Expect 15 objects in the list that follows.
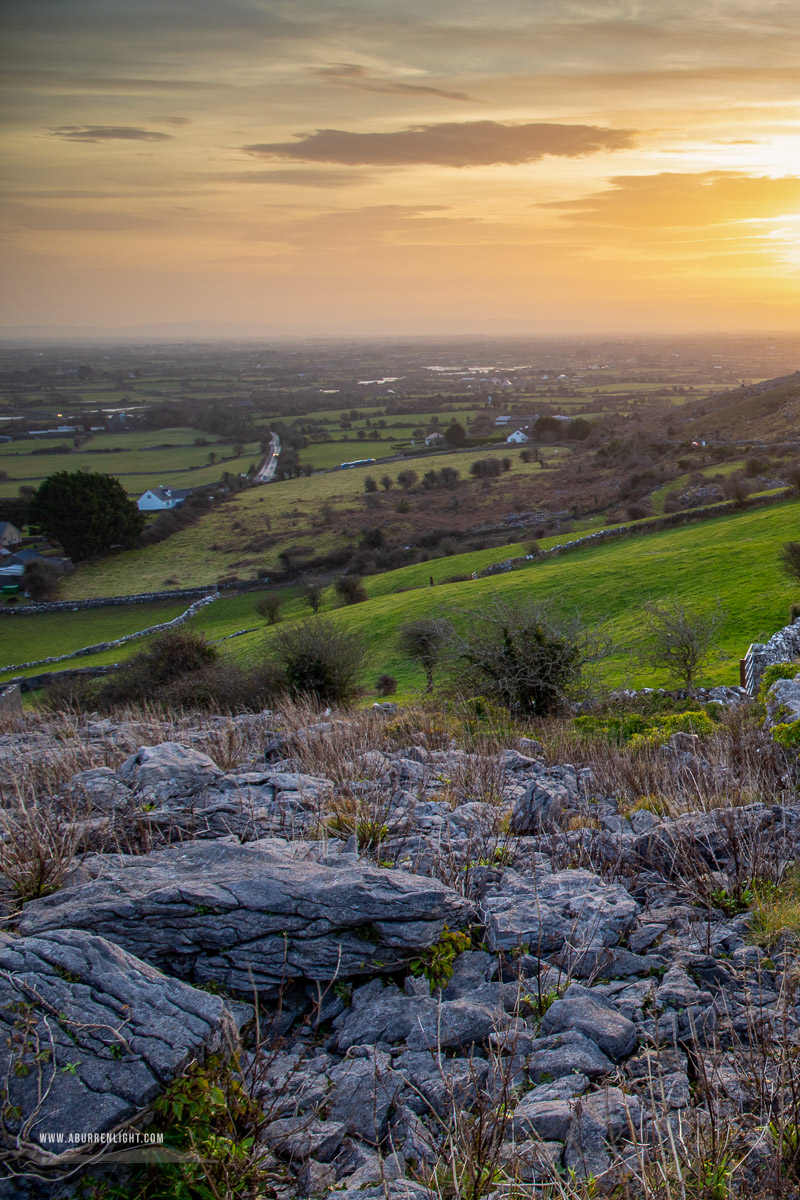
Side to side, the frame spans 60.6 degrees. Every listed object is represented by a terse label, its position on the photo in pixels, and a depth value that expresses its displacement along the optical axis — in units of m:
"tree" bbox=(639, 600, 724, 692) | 18.72
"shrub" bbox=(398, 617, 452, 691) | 23.66
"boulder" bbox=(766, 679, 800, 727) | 9.08
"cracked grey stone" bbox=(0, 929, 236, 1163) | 2.93
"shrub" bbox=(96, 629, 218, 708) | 21.29
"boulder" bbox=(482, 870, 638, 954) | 4.51
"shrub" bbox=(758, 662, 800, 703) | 13.05
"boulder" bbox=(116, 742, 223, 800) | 6.84
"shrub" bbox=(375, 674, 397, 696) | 25.83
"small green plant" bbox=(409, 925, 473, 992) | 4.30
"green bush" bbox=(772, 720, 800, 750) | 8.19
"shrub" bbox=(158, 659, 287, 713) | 18.06
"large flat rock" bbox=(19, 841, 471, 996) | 4.07
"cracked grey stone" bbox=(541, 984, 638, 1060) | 3.67
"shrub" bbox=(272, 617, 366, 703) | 19.14
